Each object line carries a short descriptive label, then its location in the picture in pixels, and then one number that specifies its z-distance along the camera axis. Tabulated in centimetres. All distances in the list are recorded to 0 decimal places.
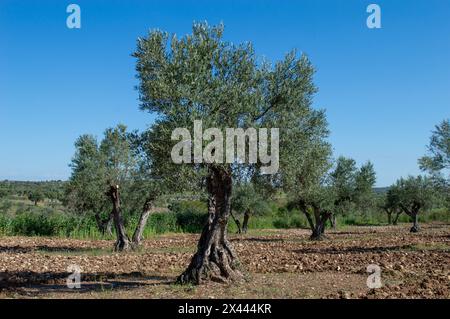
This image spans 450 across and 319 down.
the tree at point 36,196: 8612
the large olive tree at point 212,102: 1399
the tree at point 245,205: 4916
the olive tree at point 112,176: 2839
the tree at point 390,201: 6339
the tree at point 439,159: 3217
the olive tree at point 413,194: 5850
